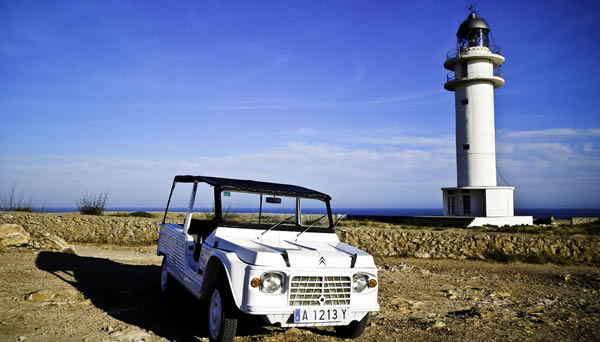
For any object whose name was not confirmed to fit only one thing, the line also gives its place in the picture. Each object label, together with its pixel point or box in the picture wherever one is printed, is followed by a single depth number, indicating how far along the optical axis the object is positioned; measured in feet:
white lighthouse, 101.50
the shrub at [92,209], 80.74
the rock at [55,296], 23.68
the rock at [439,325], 20.76
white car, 15.66
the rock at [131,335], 17.53
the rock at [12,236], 40.24
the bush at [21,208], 75.94
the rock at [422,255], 57.72
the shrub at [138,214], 87.99
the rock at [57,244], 42.60
